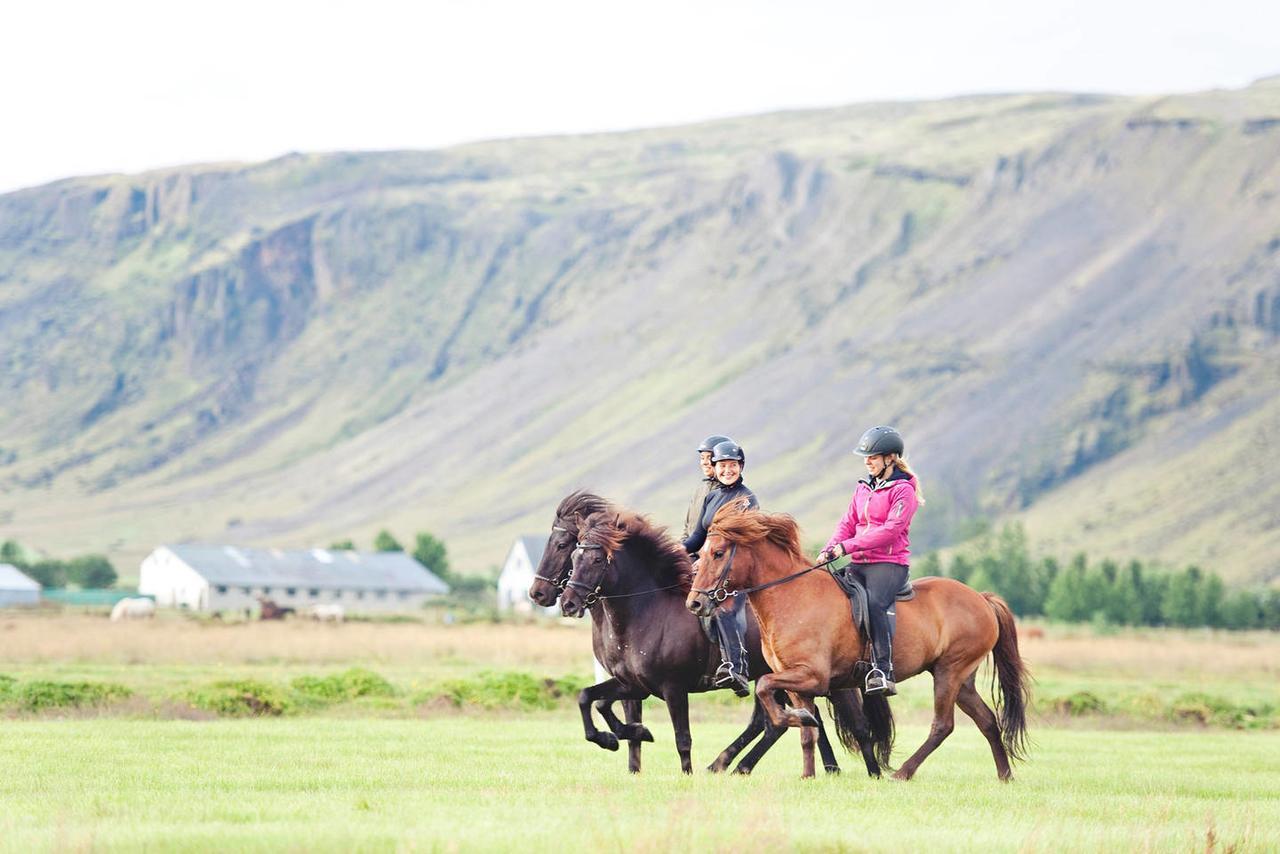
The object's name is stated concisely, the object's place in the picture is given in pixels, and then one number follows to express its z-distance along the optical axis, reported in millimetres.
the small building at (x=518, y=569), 152250
